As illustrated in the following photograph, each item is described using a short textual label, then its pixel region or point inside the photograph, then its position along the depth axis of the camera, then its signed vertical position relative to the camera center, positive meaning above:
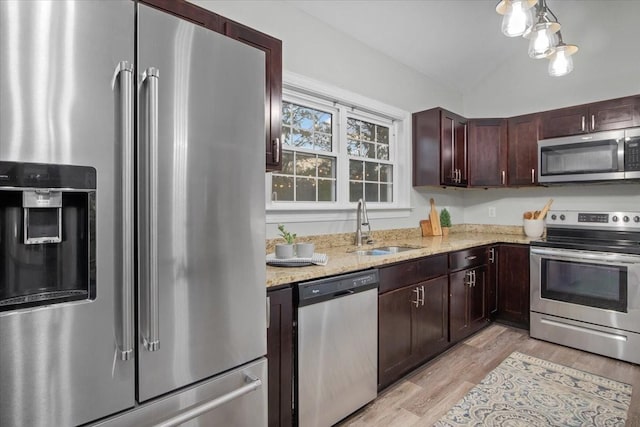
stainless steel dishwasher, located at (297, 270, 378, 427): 1.71 -0.73
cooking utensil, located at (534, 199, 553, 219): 3.71 +0.01
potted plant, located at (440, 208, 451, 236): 3.96 -0.10
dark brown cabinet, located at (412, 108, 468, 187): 3.51 +0.69
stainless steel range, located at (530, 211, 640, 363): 2.74 -0.62
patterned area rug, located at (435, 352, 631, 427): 2.01 -1.22
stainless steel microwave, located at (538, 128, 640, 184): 2.96 +0.51
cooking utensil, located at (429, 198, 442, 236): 3.85 -0.11
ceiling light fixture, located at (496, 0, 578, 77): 2.03 +1.18
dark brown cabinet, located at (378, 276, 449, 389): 2.22 -0.82
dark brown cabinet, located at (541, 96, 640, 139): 3.02 +0.90
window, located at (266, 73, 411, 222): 2.62 +0.53
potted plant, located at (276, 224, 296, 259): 1.99 -0.22
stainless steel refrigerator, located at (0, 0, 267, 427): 0.86 -0.01
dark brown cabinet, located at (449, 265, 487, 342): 2.90 -0.82
